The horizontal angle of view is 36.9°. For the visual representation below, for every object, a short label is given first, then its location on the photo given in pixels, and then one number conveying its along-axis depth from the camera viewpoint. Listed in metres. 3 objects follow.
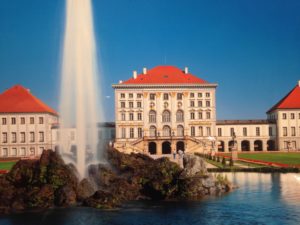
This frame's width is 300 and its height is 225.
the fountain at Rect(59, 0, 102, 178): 29.39
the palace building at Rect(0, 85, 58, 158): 84.00
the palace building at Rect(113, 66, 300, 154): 84.12
